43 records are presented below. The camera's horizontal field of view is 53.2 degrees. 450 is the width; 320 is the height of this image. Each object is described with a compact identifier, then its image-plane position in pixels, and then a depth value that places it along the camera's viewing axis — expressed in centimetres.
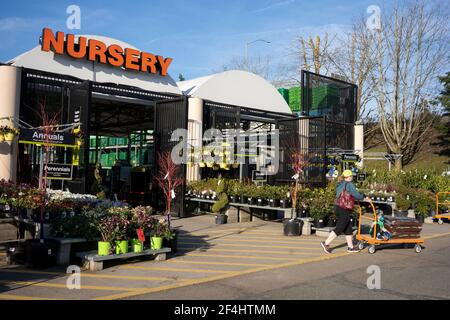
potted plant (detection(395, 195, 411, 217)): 1772
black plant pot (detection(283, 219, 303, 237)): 1277
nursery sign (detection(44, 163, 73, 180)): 995
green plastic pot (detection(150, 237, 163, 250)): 893
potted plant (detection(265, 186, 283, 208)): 1481
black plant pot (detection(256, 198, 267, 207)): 1535
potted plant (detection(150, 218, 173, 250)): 894
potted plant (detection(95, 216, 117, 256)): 816
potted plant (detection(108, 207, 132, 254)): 837
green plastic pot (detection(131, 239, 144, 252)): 863
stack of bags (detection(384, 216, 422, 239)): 1049
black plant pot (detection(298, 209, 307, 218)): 1360
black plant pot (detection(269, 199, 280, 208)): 1482
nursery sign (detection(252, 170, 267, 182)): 1663
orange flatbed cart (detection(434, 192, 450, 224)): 1746
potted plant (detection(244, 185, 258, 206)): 1561
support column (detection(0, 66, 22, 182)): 1459
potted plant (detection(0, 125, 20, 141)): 1205
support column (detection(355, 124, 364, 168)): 2600
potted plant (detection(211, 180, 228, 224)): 1541
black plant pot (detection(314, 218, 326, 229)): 1280
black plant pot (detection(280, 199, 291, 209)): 1445
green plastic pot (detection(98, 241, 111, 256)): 814
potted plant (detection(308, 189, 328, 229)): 1277
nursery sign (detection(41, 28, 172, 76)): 1748
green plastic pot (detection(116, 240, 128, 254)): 836
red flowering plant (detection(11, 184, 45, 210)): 960
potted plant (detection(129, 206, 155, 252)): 863
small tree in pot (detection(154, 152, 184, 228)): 1655
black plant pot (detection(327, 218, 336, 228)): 1285
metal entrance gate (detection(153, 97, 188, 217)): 1706
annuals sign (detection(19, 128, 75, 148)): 1070
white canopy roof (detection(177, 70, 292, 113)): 2236
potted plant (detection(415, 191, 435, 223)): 1772
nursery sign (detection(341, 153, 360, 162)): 1908
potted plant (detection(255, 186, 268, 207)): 1524
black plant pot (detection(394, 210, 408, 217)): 1764
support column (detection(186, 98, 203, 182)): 1958
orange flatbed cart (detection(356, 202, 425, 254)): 1020
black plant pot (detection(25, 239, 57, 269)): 801
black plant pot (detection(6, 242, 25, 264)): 839
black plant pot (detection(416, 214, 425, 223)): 1772
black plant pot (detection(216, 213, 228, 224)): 1538
